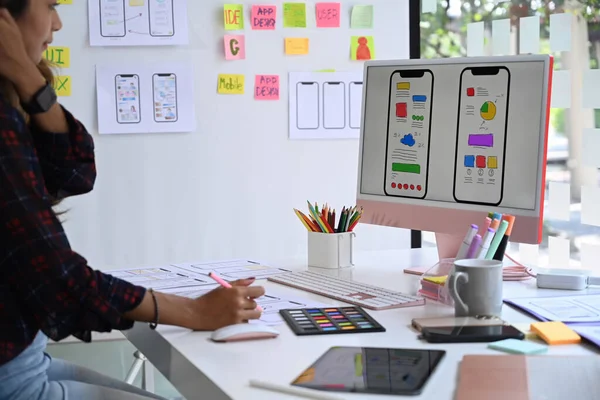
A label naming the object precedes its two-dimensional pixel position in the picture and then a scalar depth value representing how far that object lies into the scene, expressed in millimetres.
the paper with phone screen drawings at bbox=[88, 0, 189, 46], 2748
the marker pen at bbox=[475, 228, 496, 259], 1465
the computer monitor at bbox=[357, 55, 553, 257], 1580
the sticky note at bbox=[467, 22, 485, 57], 2816
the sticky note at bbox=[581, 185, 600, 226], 2258
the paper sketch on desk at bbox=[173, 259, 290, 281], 1760
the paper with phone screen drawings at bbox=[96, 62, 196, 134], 2775
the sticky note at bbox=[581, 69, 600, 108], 2233
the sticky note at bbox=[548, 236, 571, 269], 2438
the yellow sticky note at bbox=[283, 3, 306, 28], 2910
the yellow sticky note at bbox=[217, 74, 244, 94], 2873
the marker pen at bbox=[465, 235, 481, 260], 1476
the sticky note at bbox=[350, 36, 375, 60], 2994
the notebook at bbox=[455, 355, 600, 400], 936
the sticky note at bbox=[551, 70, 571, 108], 2355
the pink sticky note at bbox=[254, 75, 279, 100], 2906
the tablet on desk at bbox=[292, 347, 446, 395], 969
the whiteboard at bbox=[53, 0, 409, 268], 2797
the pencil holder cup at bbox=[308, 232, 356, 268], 1824
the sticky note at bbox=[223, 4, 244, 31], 2846
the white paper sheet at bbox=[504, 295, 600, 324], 1302
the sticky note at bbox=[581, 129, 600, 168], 2229
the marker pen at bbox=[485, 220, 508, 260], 1468
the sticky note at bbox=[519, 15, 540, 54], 2514
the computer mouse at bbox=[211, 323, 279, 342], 1215
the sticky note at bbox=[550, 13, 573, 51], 2365
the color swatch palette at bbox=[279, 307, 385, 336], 1263
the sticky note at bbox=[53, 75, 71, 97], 2736
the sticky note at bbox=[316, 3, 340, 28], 2949
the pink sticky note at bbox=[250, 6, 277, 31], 2879
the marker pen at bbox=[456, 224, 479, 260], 1497
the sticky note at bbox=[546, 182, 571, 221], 2377
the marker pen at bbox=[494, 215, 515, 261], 1471
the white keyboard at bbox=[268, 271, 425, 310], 1447
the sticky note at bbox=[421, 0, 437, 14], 3086
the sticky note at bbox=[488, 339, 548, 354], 1124
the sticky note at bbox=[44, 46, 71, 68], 2721
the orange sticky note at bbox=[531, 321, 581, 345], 1171
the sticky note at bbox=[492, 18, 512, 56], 2652
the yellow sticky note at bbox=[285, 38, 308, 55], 2918
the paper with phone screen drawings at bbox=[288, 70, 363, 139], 2949
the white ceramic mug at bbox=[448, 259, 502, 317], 1338
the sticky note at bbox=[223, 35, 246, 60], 2850
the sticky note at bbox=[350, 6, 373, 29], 2984
